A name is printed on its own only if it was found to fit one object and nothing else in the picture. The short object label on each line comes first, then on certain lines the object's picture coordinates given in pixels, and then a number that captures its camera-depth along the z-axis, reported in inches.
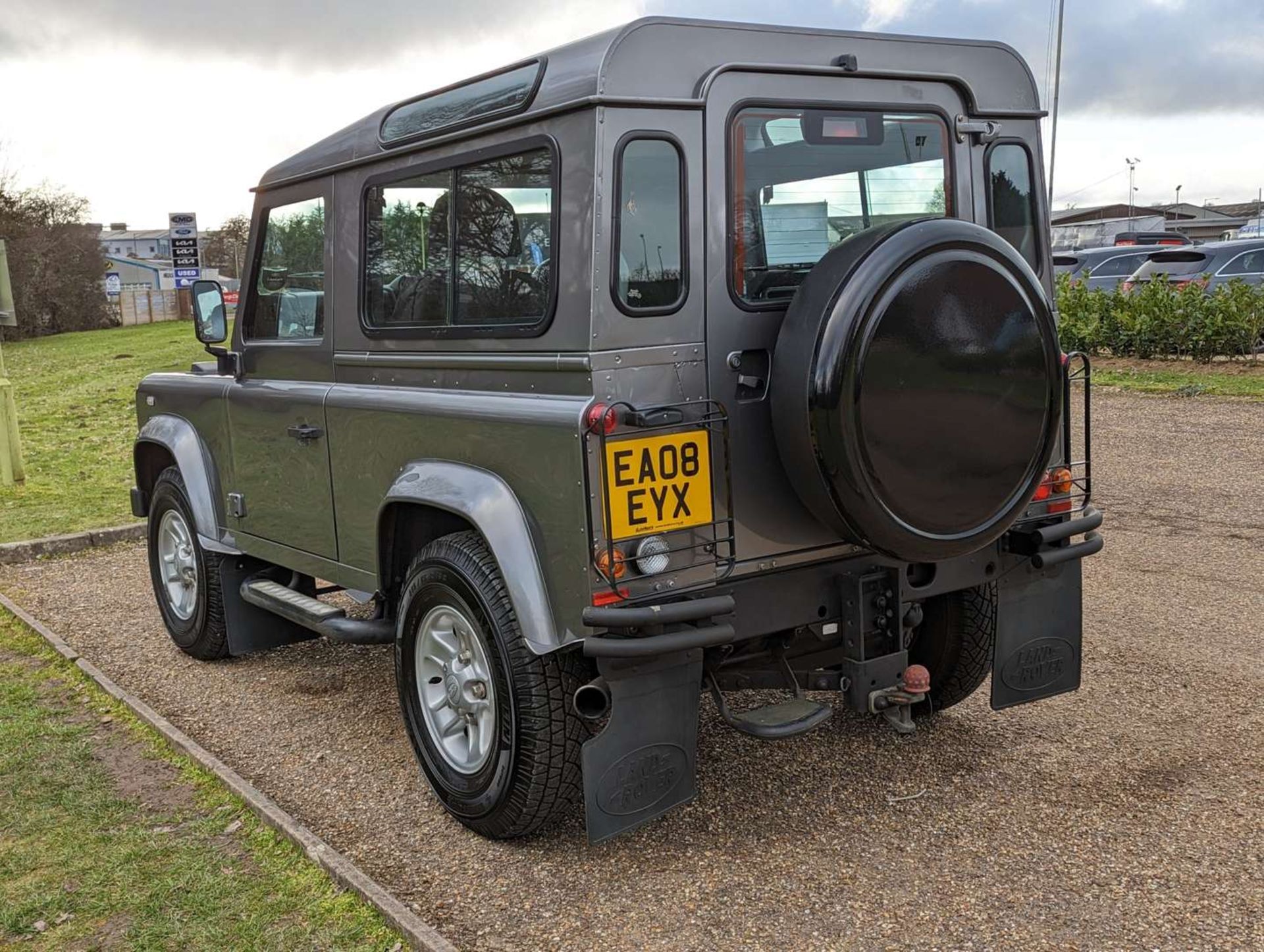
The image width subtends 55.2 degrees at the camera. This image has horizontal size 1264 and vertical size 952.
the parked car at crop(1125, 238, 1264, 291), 666.8
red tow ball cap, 154.2
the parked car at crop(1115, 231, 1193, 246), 952.9
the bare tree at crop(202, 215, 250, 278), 1669.5
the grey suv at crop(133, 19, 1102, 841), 131.5
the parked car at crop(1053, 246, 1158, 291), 762.8
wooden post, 421.1
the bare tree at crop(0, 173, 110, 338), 1423.5
